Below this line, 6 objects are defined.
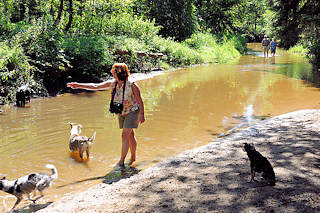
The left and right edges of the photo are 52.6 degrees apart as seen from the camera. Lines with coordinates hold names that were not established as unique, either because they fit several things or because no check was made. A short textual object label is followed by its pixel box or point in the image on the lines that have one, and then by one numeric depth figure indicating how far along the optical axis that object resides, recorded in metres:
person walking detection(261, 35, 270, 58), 30.67
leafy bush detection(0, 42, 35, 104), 11.16
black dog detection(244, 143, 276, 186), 4.50
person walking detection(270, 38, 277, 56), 31.02
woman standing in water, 6.08
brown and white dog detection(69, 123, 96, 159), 6.59
